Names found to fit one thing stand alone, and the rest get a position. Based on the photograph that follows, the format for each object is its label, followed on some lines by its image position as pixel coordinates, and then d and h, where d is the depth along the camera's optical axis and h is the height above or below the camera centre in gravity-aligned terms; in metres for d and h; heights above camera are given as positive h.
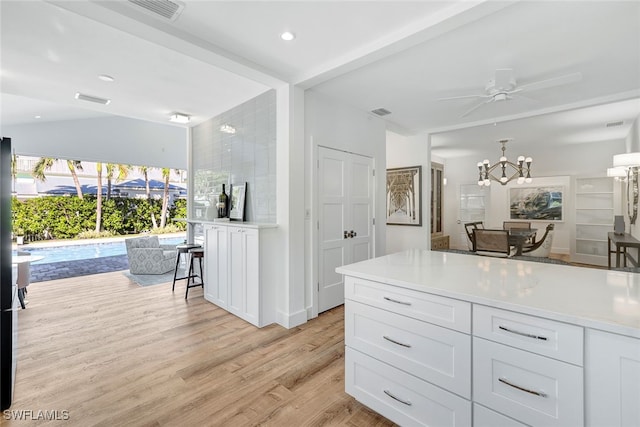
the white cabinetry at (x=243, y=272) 3.12 -0.76
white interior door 3.58 -0.12
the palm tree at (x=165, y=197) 10.20 +0.40
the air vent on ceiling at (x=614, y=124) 5.00 +1.47
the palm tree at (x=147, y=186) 9.97 +0.78
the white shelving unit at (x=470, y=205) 8.48 +0.04
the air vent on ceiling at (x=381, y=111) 4.17 +1.43
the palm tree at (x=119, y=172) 9.21 +1.19
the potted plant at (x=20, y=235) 7.53 -0.70
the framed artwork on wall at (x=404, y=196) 5.39 +0.22
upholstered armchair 5.46 -0.97
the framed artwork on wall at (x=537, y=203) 7.51 +0.08
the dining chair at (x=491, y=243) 5.30 -0.70
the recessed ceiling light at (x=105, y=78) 3.11 +1.45
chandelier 5.60 +0.71
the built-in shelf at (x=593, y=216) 6.51 -0.25
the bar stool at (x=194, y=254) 4.19 -0.68
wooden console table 4.02 -0.53
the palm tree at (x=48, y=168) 7.80 +1.15
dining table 5.64 -0.63
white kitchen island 1.08 -0.62
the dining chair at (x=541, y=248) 6.55 -0.99
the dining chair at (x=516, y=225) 7.38 -0.49
